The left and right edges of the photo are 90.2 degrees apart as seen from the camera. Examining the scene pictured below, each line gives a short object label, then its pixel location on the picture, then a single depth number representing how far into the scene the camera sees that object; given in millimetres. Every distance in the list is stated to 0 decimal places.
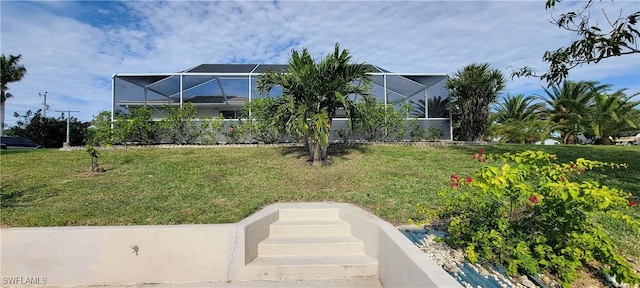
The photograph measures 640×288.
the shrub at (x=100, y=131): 9078
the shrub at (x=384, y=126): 9711
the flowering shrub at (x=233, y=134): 9602
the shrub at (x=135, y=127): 9094
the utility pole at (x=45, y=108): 31059
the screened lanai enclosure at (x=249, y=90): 10375
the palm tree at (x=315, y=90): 6430
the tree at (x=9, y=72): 27844
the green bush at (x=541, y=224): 2303
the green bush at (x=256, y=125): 9375
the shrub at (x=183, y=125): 9320
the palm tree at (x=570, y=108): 14344
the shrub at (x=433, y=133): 10484
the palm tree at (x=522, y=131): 14406
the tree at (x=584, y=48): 3586
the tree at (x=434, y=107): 10867
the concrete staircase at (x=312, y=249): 3258
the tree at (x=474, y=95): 10125
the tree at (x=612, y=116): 12977
